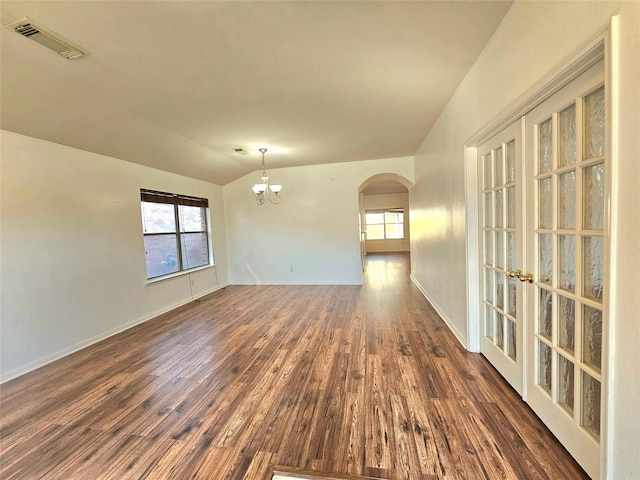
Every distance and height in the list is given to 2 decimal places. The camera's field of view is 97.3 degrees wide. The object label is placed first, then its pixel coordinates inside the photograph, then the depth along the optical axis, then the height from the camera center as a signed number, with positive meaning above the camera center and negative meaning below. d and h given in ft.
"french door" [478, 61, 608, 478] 4.42 -0.80
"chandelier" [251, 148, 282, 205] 21.17 +2.54
